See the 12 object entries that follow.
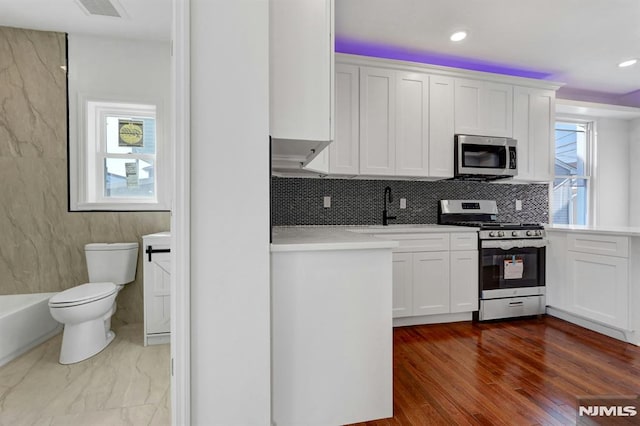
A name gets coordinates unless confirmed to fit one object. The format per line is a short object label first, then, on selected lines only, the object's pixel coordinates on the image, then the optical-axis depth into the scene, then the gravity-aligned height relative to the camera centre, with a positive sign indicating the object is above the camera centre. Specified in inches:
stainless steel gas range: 115.0 -22.7
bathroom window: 109.4 +19.2
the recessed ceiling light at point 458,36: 106.1 +61.8
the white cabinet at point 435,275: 108.6 -23.5
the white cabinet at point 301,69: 54.6 +25.8
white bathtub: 82.9 -33.5
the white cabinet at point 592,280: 96.0 -23.9
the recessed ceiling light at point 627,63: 125.5 +61.9
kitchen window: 161.3 +21.5
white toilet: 82.3 -25.4
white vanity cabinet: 94.1 -24.1
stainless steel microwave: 123.3 +22.3
